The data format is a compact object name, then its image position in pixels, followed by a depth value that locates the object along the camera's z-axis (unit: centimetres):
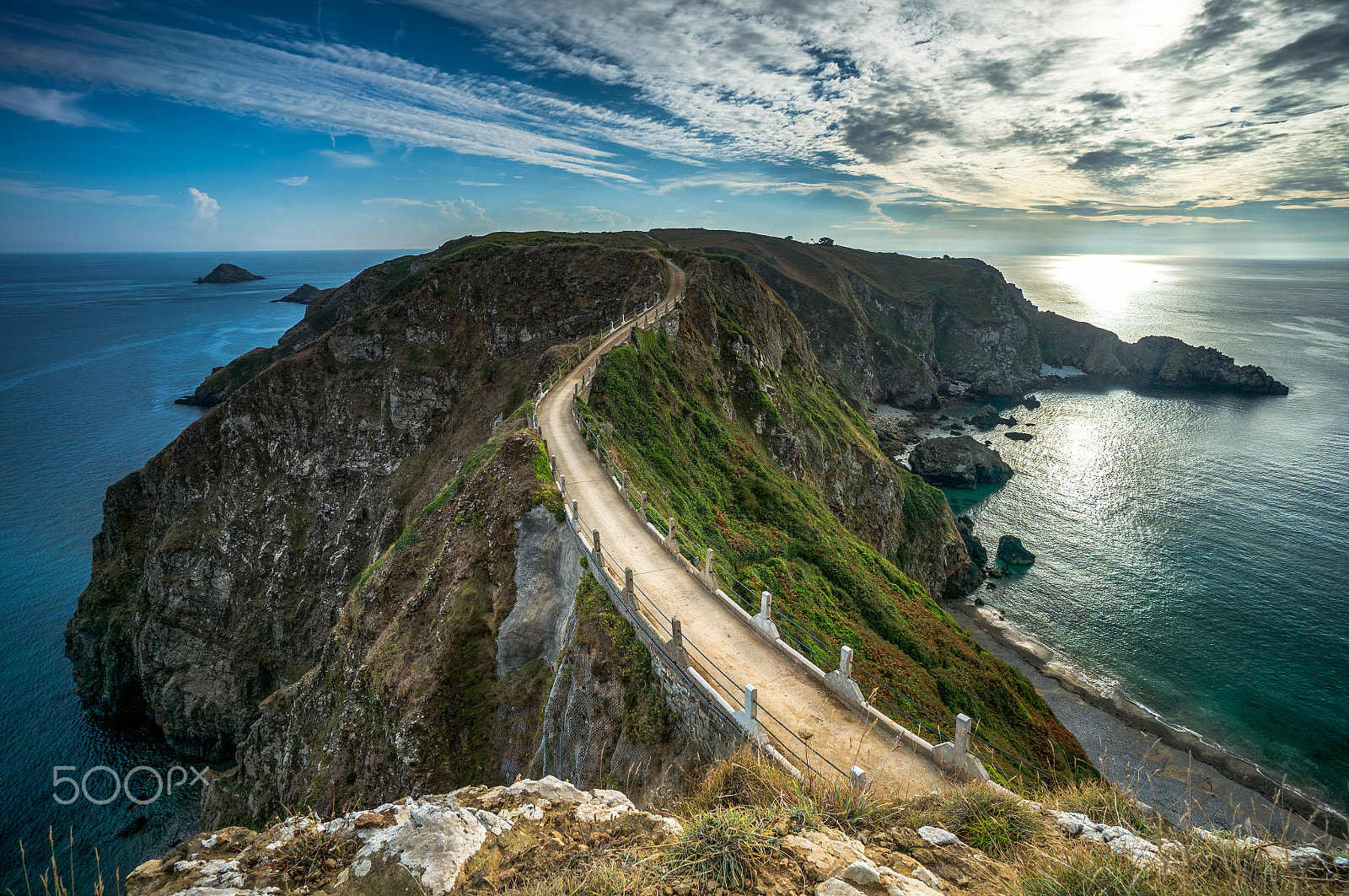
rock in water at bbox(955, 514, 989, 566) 6056
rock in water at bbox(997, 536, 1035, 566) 5972
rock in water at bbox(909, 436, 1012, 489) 7788
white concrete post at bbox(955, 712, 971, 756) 1194
